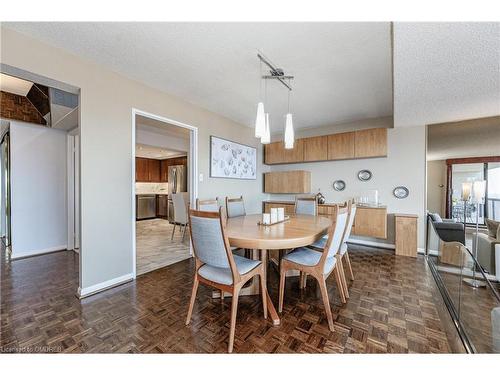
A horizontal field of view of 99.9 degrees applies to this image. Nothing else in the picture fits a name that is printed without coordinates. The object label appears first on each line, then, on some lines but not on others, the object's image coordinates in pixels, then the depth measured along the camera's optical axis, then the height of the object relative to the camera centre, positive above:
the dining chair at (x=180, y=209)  4.19 -0.48
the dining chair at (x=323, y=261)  1.65 -0.64
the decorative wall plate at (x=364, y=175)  4.08 +0.22
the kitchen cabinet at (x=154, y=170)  7.57 +0.57
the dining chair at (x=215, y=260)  1.42 -0.54
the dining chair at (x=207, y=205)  2.47 -0.24
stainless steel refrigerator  6.66 +0.18
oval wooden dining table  1.50 -0.39
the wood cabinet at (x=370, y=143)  3.73 +0.79
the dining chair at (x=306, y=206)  3.15 -0.31
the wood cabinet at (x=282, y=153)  4.57 +0.74
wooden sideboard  3.61 -0.62
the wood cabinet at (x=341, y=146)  4.00 +0.78
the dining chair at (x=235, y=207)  2.97 -0.32
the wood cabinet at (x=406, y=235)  3.35 -0.79
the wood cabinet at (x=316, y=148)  4.28 +0.79
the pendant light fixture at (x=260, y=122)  2.00 +0.62
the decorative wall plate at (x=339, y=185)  4.36 +0.02
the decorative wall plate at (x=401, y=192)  3.74 -0.11
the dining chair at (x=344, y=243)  2.01 -0.62
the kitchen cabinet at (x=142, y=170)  7.20 +0.53
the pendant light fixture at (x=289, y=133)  2.29 +0.59
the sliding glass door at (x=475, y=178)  4.92 +0.01
